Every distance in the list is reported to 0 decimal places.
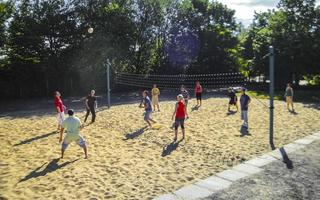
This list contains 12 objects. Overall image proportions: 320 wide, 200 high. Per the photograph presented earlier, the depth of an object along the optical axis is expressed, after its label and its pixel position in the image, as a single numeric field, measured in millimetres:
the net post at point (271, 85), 8768
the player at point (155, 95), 13588
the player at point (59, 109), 10211
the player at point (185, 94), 13311
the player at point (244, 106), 10586
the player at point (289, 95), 13532
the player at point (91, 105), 11633
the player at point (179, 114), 9177
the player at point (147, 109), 10577
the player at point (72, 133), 7655
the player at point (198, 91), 14483
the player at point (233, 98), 13411
